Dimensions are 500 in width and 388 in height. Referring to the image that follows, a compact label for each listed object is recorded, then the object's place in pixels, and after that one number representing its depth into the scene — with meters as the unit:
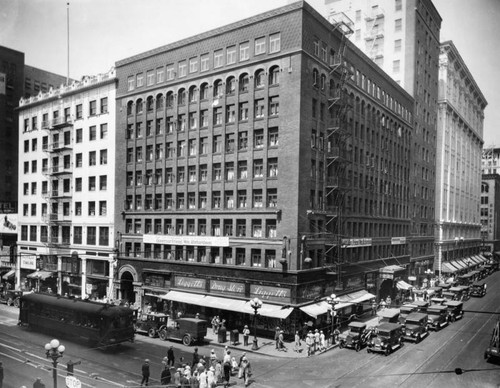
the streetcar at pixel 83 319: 30.97
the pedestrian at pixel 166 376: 23.55
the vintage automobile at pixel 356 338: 34.06
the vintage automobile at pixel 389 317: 37.59
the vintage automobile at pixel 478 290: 60.34
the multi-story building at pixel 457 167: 79.31
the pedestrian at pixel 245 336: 34.56
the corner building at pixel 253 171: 38.12
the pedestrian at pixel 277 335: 33.88
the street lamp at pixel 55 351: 18.75
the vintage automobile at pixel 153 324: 35.69
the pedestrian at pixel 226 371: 25.80
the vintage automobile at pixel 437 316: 40.19
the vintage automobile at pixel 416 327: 35.84
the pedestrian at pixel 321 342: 33.68
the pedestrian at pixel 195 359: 27.22
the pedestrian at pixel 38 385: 18.81
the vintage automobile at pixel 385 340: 32.34
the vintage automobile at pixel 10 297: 48.20
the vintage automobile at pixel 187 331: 33.50
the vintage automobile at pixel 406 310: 42.13
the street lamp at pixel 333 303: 34.36
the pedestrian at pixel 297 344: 33.16
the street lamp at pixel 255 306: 32.69
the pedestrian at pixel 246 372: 25.61
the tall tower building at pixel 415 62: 67.50
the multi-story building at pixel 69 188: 52.19
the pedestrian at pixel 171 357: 27.66
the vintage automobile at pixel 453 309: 44.06
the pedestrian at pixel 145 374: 24.03
